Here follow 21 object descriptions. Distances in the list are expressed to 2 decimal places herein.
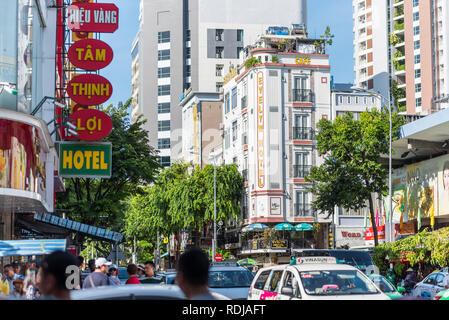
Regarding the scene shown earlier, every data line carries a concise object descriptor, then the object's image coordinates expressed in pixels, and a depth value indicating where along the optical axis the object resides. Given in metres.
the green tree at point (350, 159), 47.66
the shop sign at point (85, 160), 30.22
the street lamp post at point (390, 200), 45.75
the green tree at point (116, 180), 40.69
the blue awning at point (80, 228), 30.22
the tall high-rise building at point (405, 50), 101.12
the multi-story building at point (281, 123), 63.91
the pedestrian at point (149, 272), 15.86
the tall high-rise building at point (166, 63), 116.19
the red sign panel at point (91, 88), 29.66
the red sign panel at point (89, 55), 29.75
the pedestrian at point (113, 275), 16.55
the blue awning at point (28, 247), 16.64
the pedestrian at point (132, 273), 15.51
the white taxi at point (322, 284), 14.16
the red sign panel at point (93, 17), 31.33
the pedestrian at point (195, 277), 7.09
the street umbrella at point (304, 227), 63.59
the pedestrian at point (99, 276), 14.04
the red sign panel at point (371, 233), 58.44
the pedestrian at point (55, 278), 6.77
